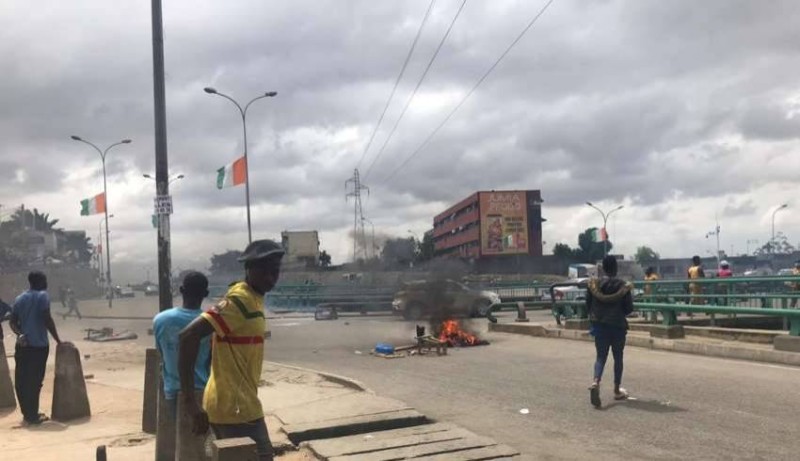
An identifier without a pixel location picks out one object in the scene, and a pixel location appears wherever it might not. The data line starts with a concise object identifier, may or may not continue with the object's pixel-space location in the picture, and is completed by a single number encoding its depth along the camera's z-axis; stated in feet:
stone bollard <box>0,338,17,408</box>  31.50
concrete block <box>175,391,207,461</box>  13.76
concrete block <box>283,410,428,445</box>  22.03
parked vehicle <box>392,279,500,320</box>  67.46
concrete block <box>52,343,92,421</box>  27.48
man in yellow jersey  11.46
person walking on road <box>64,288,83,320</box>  116.88
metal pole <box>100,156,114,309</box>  154.61
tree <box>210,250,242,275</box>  106.42
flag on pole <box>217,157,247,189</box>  90.02
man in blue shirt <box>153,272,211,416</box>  15.81
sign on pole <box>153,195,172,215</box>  33.53
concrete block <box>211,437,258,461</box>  9.19
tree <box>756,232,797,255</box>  358.76
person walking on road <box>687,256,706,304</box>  54.08
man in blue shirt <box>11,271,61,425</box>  27.55
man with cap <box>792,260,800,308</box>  53.57
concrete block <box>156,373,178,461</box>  18.49
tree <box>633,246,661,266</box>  398.62
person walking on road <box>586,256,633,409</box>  25.93
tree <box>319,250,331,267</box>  240.28
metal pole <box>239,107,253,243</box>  90.19
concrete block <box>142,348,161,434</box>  23.26
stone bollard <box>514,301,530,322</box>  65.22
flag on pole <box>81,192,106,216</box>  131.44
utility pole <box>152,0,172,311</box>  33.63
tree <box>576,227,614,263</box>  317.46
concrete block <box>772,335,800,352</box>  33.88
